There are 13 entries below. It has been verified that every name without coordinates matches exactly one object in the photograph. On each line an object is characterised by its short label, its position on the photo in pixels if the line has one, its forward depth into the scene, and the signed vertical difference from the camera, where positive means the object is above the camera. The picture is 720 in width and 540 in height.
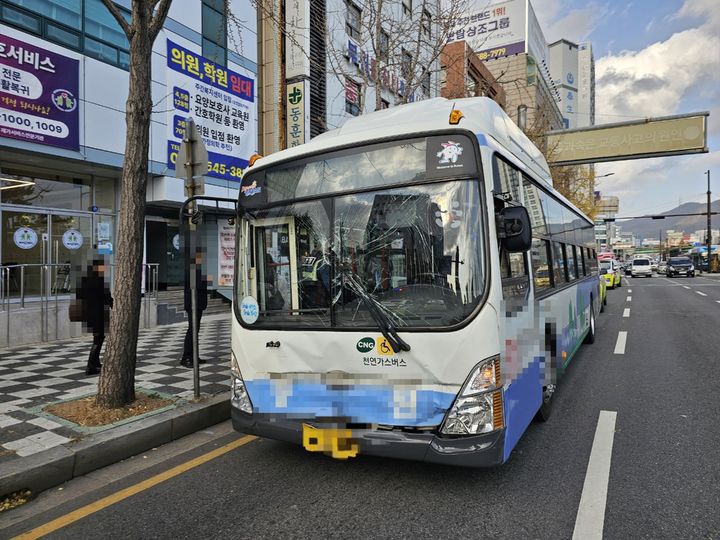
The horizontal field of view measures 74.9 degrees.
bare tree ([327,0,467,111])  10.07 +5.11
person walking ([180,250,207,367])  7.10 -0.56
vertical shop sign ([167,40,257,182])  12.76 +4.77
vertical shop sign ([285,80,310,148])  15.78 +5.35
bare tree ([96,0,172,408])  4.98 +0.63
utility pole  49.54 +3.03
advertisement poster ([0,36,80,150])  9.38 +3.71
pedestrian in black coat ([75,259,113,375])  6.86 -0.45
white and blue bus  3.05 -0.18
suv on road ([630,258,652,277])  43.26 -0.04
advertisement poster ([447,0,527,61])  49.03 +25.98
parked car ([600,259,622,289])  25.81 -0.25
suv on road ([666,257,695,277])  39.75 -0.06
